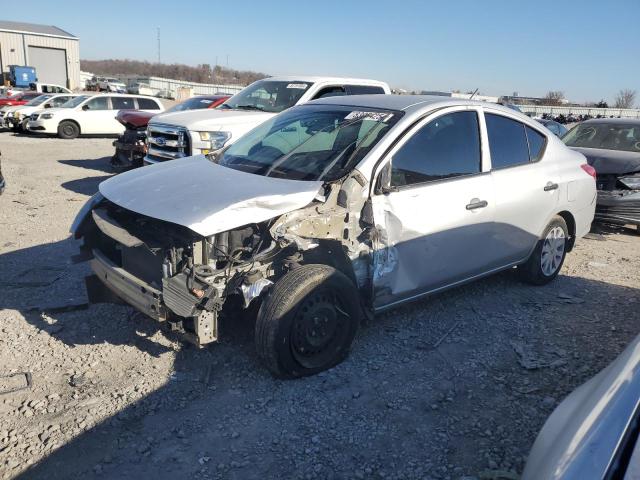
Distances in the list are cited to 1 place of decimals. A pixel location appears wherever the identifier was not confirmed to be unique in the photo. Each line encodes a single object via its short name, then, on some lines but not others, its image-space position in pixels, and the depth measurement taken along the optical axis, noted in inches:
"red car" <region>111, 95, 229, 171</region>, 412.0
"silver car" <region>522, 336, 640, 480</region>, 53.5
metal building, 1931.6
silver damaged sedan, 127.5
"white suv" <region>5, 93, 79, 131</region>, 767.1
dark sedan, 290.5
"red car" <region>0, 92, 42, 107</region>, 881.5
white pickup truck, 332.2
